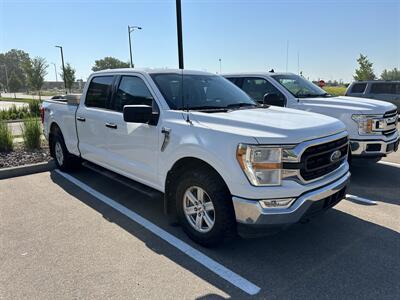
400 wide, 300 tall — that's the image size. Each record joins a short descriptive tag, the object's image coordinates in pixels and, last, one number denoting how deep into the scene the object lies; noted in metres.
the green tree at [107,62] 93.00
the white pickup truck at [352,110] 5.95
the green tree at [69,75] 43.79
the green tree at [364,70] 36.77
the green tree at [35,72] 36.09
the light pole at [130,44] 35.38
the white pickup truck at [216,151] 3.09
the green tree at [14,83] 75.50
